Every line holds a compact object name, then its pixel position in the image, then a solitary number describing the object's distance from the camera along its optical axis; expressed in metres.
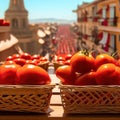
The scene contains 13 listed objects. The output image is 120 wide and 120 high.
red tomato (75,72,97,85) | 1.10
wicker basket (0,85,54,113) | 1.05
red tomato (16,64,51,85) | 1.08
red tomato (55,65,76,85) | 1.12
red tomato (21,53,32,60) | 1.60
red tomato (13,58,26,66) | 1.40
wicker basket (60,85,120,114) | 1.05
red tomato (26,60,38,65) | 1.46
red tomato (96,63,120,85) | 1.08
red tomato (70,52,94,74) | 1.13
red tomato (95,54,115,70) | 1.16
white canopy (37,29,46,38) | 21.08
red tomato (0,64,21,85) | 1.10
